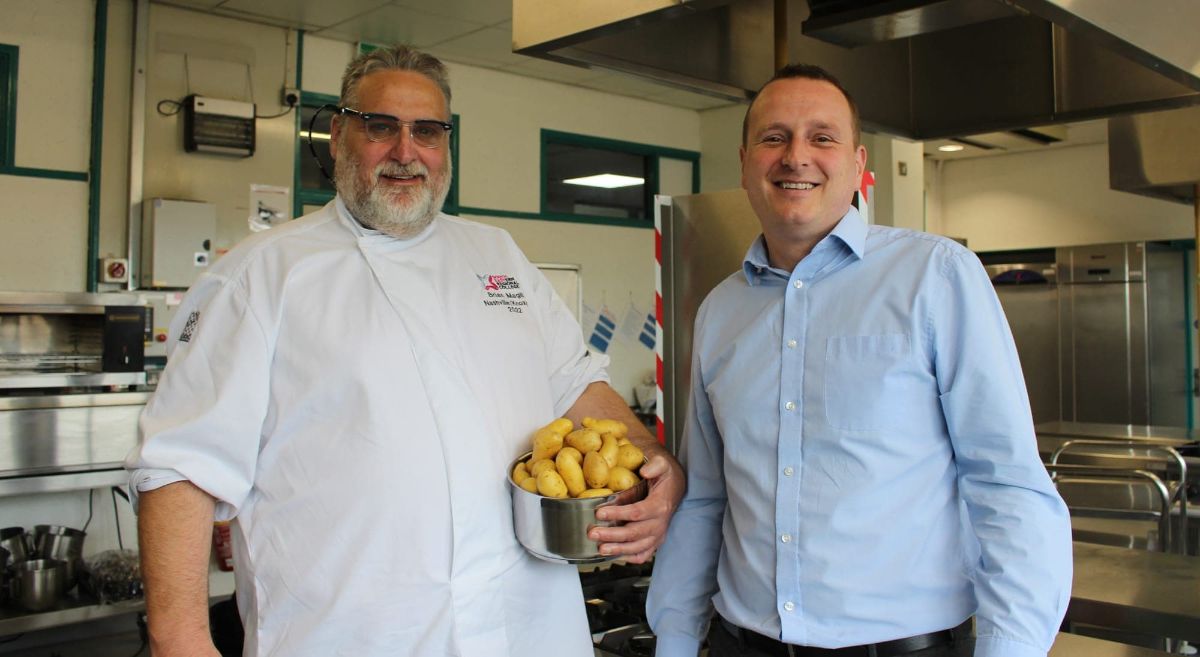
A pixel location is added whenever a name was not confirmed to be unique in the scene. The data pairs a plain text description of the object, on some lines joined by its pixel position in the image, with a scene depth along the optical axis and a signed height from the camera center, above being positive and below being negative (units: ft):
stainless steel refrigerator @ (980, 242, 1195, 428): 24.94 +0.87
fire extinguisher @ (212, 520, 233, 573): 15.03 -2.80
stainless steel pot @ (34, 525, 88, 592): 12.96 -2.39
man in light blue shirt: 4.59 -0.36
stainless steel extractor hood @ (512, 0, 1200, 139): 5.77 +2.28
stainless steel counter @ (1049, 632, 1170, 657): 6.77 -1.95
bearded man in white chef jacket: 4.96 -0.42
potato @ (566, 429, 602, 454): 5.23 -0.40
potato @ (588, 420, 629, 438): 5.42 -0.34
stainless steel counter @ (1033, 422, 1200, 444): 15.92 -1.07
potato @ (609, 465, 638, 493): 5.16 -0.60
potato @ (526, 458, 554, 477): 5.07 -0.52
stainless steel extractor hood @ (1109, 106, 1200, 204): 15.21 +3.42
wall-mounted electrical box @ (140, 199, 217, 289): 16.40 +2.05
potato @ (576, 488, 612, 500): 5.02 -0.65
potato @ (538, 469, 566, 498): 4.97 -0.60
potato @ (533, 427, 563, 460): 5.24 -0.42
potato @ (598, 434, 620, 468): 5.23 -0.44
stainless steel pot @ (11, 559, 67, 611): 11.94 -2.70
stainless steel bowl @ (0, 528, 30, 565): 12.71 -2.34
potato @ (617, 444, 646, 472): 5.33 -0.50
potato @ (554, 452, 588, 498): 5.02 -0.55
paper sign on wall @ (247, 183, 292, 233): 17.93 +2.90
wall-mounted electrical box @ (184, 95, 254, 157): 16.80 +4.10
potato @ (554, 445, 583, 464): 5.09 -0.45
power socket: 18.25 +4.95
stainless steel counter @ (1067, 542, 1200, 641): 6.96 -1.70
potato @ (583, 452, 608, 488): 5.10 -0.54
